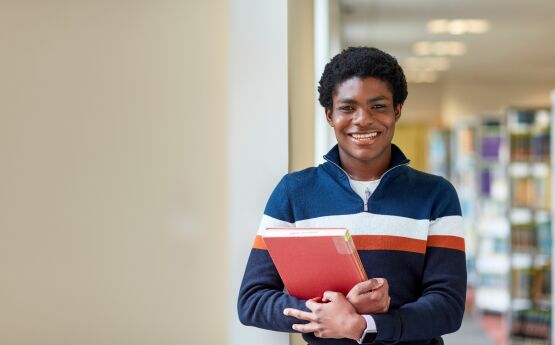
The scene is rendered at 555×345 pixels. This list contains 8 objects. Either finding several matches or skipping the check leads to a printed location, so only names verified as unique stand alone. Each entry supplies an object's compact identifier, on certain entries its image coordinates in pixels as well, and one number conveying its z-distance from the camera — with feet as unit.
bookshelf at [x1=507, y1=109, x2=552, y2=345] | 19.54
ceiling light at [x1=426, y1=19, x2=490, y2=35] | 22.71
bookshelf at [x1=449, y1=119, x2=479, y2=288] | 26.73
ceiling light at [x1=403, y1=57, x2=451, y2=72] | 31.32
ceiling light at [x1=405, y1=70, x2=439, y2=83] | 35.91
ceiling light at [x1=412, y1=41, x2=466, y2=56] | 27.09
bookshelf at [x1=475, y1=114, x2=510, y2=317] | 24.59
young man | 5.09
